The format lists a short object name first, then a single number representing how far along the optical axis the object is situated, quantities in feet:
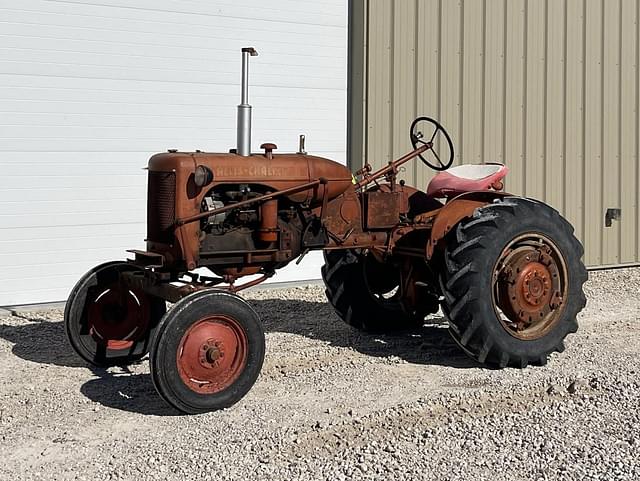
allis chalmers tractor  16.80
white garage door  26.53
